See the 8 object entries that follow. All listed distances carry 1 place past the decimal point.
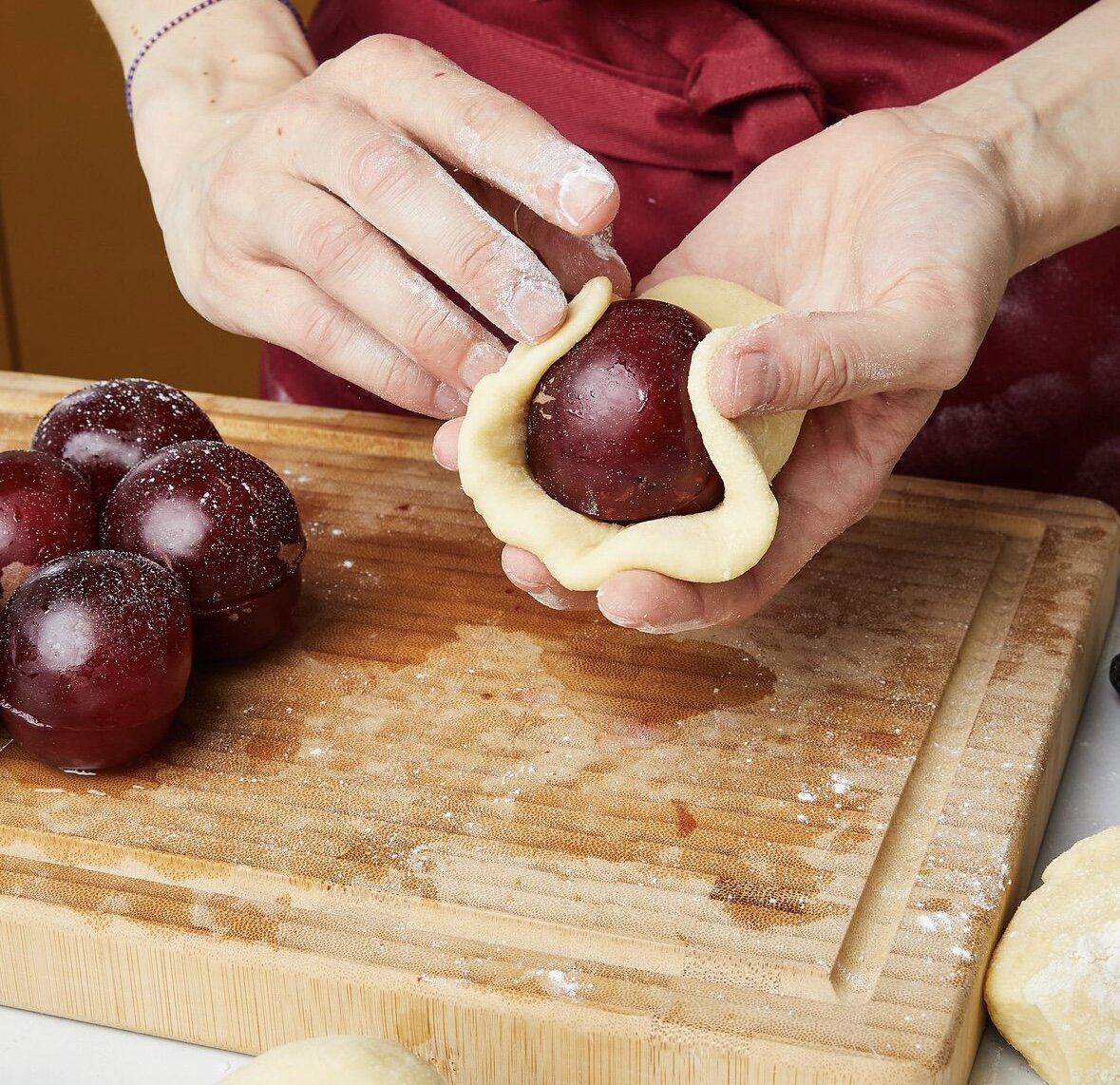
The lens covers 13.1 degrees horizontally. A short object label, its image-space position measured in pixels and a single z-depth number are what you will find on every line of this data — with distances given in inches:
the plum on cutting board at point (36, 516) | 46.2
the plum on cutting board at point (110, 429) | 47.8
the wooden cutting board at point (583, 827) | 43.2
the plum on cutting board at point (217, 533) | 46.2
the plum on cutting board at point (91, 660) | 44.8
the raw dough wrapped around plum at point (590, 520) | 45.1
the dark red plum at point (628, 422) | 45.0
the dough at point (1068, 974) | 43.0
